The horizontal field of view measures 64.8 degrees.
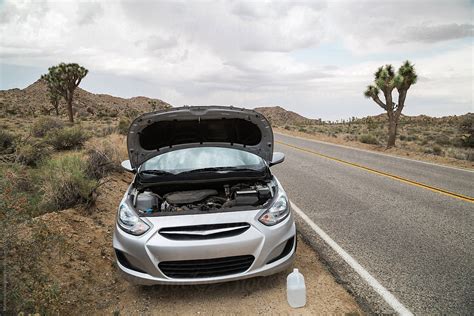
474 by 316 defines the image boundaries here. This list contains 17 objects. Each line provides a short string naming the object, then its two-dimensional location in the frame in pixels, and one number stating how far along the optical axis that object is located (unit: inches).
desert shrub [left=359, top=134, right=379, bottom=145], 942.4
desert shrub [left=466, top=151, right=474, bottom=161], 635.5
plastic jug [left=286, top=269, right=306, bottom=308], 144.6
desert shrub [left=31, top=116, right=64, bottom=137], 729.9
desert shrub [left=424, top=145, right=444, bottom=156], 752.3
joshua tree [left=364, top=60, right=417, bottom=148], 830.5
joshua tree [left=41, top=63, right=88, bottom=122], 1442.5
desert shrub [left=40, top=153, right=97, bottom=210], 247.0
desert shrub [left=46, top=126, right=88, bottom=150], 537.6
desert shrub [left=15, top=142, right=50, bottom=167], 388.8
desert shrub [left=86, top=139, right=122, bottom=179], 343.6
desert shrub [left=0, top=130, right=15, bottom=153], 469.7
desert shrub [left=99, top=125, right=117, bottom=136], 841.5
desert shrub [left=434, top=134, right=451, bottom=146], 971.5
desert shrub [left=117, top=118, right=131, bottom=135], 853.8
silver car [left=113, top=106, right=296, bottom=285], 142.9
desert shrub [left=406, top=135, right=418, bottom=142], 1074.7
